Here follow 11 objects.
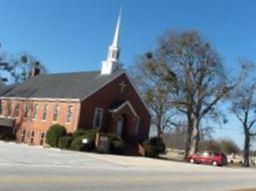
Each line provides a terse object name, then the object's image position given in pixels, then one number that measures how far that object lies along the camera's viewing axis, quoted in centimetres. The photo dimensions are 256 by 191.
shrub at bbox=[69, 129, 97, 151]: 2722
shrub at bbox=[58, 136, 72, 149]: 2793
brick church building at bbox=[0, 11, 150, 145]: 3022
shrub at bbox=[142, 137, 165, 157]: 3065
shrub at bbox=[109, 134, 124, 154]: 2871
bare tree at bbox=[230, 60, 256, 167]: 4105
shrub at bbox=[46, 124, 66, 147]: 2904
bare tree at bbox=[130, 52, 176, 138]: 3700
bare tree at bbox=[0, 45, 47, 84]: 4974
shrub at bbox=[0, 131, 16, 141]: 3382
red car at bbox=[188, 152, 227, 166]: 3263
